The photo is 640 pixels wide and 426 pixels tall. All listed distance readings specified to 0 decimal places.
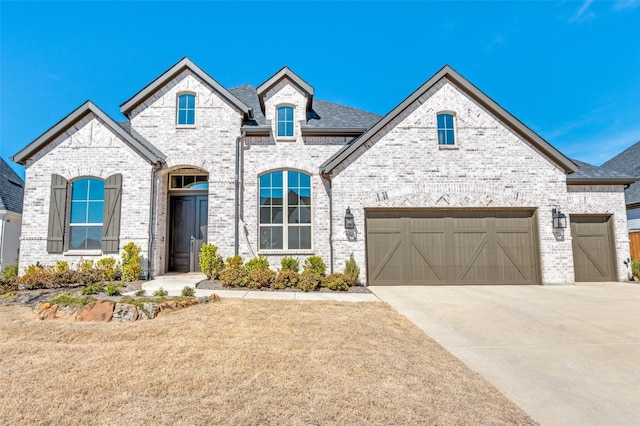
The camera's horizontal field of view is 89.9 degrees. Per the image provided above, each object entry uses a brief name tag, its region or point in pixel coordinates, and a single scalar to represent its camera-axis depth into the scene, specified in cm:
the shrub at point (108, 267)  915
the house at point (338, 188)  973
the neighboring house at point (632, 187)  1148
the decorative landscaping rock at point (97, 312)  517
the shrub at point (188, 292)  665
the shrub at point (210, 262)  970
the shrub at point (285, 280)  841
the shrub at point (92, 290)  670
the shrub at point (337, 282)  841
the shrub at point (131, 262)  935
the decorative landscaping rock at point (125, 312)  523
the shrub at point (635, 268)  1016
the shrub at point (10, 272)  913
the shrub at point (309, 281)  827
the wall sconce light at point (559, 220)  962
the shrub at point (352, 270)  919
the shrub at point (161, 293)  656
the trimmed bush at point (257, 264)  981
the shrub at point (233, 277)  846
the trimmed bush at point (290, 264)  985
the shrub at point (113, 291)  663
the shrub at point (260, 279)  842
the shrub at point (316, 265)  975
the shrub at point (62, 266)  920
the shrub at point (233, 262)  979
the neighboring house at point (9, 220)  1180
